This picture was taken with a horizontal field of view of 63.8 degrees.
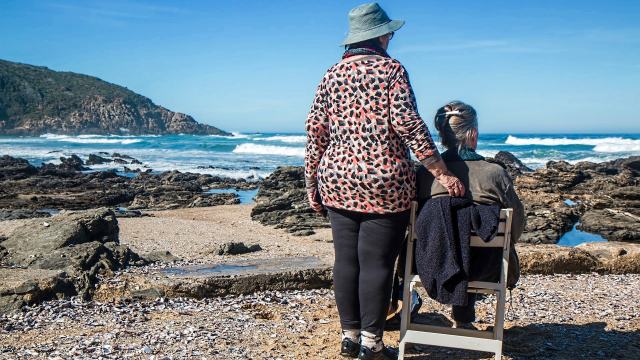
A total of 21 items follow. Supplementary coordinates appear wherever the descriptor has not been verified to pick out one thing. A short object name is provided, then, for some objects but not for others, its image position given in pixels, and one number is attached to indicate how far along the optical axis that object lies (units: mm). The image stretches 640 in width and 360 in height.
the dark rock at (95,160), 28219
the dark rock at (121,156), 31667
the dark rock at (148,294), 3996
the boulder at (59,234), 5329
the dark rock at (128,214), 11328
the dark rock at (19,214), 10467
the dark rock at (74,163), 24164
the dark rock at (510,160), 26072
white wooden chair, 2585
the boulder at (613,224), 9195
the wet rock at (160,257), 5496
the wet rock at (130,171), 24406
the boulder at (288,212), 9992
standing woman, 2598
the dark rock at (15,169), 19108
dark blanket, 2562
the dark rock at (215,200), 14305
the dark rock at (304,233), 9266
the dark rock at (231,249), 6160
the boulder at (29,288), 3709
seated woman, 2666
